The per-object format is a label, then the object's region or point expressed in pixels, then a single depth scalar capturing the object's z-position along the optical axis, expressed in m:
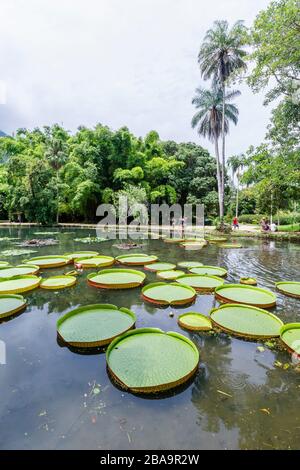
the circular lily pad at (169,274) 5.58
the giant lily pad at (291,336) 2.78
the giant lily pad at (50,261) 6.55
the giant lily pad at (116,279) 5.07
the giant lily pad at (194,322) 3.37
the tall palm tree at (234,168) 28.56
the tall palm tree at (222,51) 15.68
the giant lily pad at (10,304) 3.74
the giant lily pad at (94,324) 2.95
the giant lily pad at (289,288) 4.74
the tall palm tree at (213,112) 18.52
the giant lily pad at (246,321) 3.17
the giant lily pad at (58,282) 4.94
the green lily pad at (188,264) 6.65
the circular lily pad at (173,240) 11.74
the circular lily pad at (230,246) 10.44
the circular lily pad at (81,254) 7.58
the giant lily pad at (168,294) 4.21
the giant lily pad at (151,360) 2.21
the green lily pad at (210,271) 5.96
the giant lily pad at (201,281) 4.89
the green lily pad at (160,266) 6.41
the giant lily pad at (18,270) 5.59
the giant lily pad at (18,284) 4.57
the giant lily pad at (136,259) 6.95
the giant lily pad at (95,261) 6.65
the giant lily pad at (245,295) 4.09
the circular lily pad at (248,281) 5.31
